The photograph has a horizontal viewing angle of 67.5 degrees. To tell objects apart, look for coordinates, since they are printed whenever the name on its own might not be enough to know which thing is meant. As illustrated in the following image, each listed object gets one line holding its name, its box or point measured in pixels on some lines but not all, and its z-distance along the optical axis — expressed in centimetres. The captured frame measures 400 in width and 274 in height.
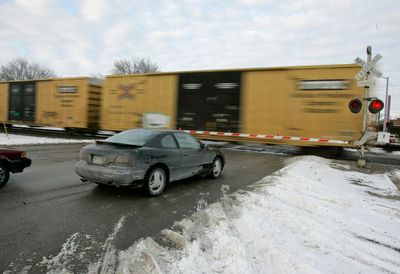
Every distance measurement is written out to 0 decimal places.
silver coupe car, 554
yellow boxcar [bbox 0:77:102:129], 2038
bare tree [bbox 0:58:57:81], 7825
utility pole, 2741
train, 1279
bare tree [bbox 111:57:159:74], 6930
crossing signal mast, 941
